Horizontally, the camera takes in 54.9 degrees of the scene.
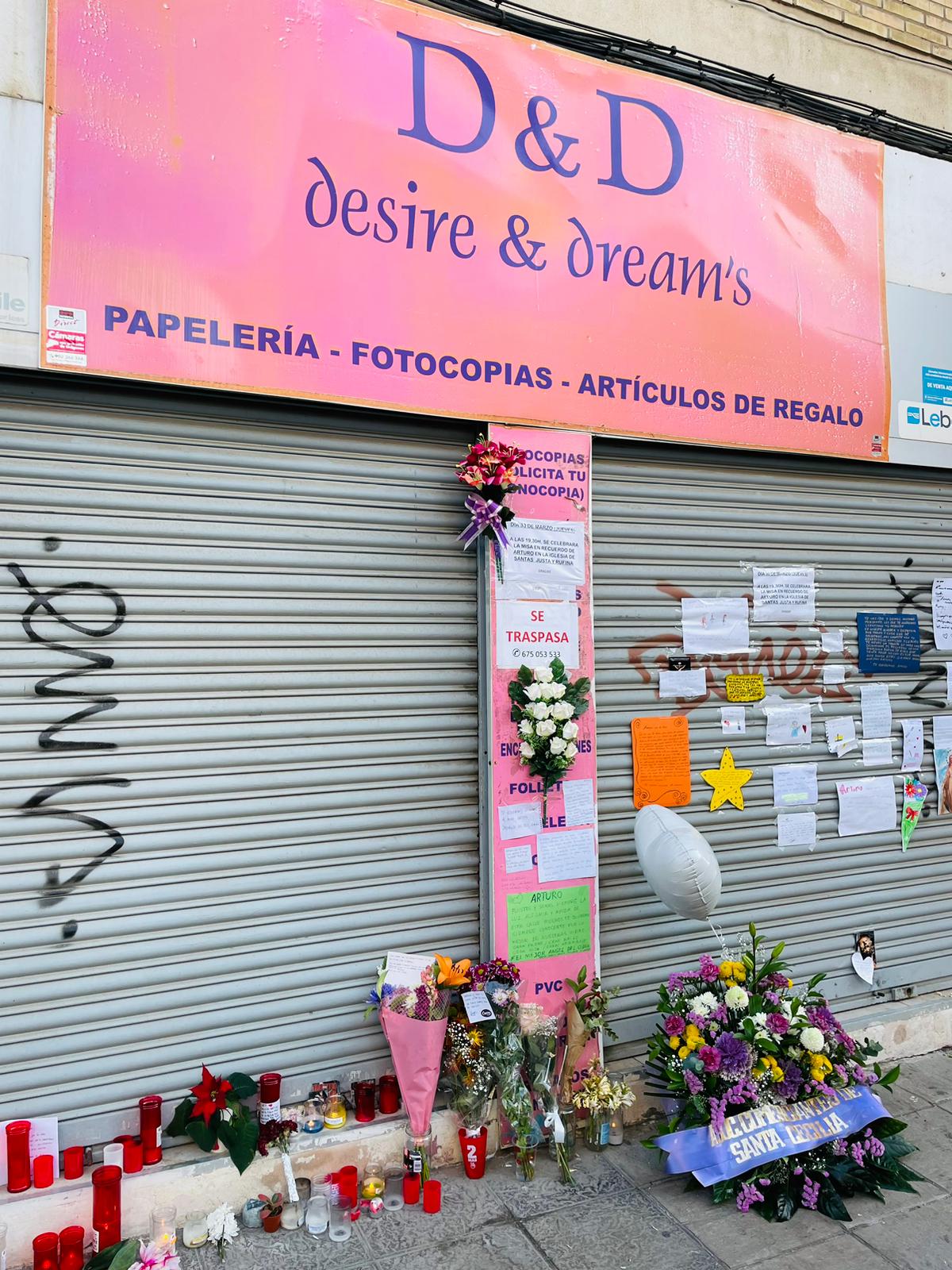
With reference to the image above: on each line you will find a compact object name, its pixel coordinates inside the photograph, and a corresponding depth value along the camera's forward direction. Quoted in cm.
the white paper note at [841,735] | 543
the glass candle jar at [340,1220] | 359
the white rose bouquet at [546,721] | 429
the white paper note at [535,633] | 439
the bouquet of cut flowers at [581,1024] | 430
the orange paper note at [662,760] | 482
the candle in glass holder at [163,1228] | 339
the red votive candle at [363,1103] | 395
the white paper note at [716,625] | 501
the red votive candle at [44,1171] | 341
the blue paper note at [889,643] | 555
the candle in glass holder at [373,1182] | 376
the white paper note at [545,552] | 443
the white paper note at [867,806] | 546
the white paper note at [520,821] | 435
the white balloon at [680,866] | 407
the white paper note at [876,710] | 557
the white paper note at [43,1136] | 347
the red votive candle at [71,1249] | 324
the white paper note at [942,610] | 584
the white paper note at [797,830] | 525
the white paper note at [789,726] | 523
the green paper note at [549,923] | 435
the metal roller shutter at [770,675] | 479
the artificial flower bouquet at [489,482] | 422
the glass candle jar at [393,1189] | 382
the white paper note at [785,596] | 523
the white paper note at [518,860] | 435
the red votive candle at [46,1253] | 321
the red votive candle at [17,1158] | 337
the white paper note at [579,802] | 452
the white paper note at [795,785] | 524
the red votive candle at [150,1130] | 358
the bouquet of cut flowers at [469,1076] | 398
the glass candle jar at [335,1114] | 390
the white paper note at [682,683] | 492
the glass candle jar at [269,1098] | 375
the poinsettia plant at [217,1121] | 357
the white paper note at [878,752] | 557
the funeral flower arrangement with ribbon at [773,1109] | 383
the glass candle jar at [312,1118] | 387
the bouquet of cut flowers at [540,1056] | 413
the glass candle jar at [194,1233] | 348
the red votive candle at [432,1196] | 374
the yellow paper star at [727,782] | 504
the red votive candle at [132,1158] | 351
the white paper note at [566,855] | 443
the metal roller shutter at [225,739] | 360
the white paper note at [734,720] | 508
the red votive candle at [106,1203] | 334
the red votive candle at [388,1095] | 401
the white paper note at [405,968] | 398
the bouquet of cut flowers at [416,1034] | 387
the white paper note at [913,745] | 570
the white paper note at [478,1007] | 397
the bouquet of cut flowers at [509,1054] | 402
